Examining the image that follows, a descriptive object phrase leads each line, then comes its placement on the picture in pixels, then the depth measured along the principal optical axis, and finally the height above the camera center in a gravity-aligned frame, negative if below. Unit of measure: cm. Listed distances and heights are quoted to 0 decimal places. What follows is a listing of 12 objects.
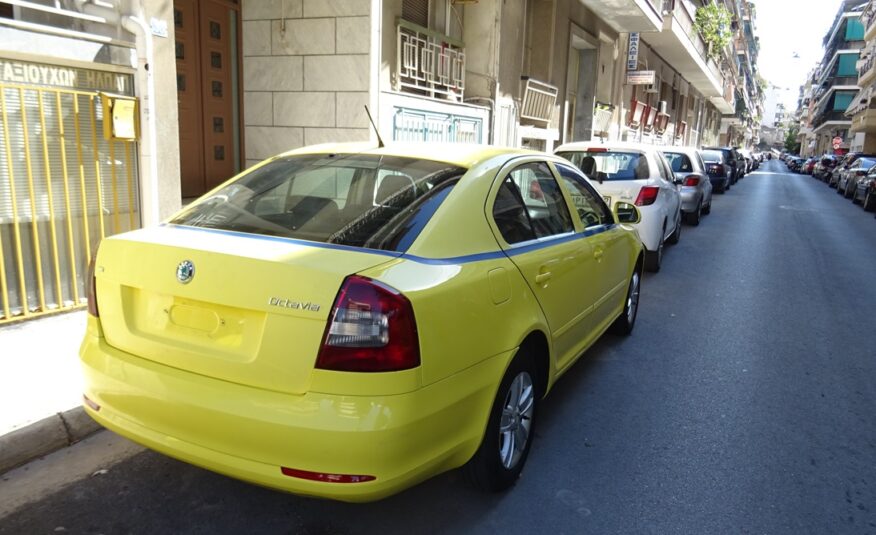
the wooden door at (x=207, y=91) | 865 +43
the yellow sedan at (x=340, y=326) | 243 -77
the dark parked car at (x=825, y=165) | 4033 -121
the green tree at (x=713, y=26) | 3066 +531
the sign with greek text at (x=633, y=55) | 2158 +265
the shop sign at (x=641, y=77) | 2124 +193
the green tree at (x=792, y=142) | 15477 +57
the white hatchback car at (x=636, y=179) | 856 -51
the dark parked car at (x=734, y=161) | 2724 -88
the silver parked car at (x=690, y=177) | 1399 -73
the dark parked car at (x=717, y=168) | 2281 -87
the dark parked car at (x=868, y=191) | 1933 -127
